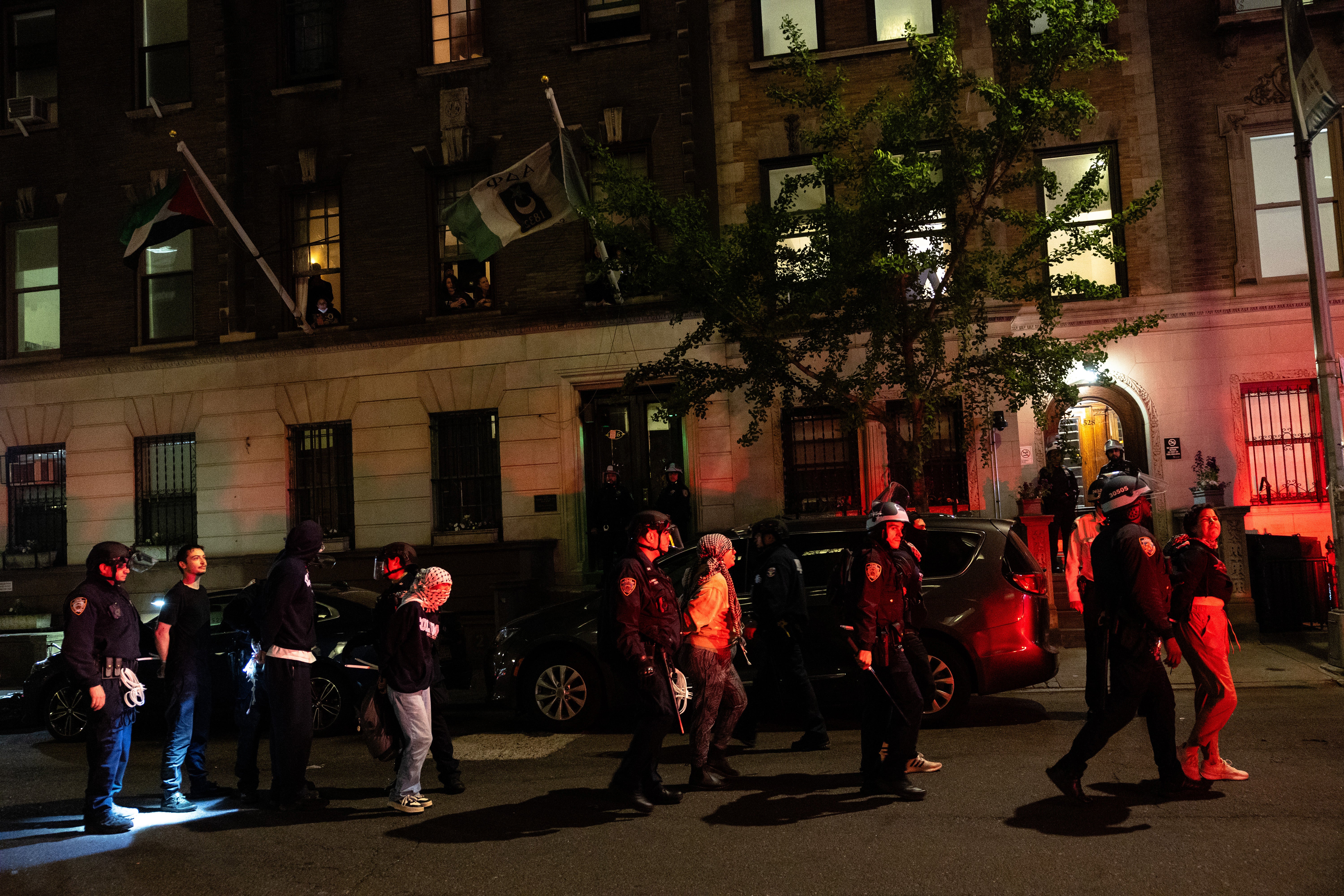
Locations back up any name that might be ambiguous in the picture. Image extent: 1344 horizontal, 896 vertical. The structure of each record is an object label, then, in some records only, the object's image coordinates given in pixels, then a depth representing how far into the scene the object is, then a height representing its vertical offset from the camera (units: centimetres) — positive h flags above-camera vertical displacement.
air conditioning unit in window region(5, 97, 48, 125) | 1839 +745
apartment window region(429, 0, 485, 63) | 1742 +796
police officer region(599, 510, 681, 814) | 648 -83
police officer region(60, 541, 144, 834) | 673 -79
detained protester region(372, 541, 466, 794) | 721 -64
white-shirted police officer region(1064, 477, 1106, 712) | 641 -81
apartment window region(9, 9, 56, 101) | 1912 +867
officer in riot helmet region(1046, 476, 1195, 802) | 612 -90
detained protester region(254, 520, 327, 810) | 700 -90
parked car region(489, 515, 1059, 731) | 880 -108
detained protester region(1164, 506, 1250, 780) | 649 -96
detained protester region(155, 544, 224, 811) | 741 -94
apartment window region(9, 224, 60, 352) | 1888 +444
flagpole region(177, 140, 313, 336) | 1539 +450
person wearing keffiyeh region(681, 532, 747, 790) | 702 -96
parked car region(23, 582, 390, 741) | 1005 -136
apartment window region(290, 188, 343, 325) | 1777 +481
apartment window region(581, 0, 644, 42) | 1692 +776
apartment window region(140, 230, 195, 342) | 1833 +418
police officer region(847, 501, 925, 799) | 661 -103
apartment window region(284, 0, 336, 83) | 1803 +825
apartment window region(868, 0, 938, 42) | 1602 +714
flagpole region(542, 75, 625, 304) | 1401 +530
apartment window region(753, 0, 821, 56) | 1634 +731
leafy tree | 1096 +271
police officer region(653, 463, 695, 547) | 1462 +18
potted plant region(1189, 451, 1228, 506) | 1414 -5
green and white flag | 1424 +417
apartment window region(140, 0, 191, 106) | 1852 +834
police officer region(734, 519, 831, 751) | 816 -97
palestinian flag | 1538 +460
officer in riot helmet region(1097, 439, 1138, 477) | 1119 +24
